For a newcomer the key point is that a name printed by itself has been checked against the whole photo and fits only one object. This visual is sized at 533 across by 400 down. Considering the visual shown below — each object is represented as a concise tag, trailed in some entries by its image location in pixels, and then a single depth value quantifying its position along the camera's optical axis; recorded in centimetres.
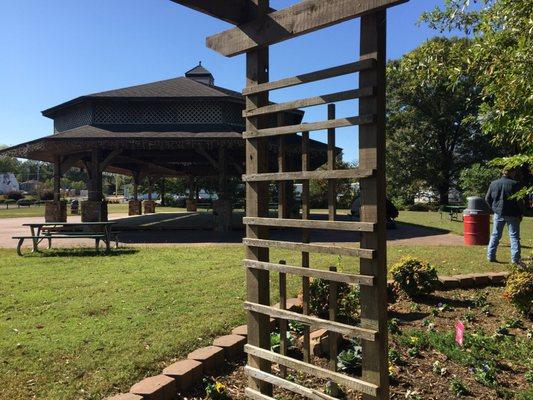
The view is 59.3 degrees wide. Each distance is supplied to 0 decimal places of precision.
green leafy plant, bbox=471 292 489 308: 558
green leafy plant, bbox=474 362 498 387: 354
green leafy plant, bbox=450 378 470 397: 339
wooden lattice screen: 246
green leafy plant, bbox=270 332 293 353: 405
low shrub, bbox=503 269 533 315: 497
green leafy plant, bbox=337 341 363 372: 372
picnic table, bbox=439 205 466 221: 2186
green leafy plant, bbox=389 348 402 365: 389
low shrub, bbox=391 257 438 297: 578
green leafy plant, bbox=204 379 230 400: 340
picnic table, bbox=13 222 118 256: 1020
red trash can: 1116
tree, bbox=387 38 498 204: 3966
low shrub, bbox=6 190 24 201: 6093
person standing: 801
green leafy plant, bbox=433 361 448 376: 370
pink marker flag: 360
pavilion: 1520
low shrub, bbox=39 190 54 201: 4847
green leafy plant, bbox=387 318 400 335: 458
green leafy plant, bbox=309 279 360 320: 482
